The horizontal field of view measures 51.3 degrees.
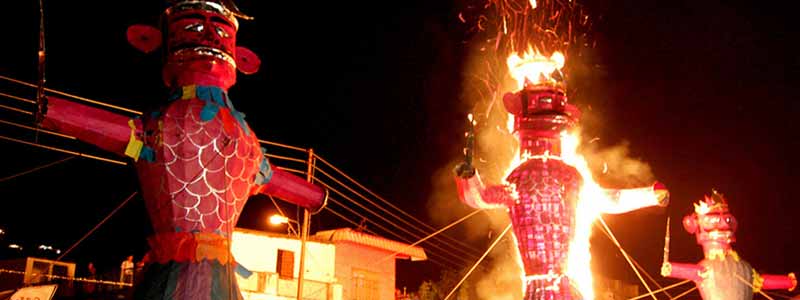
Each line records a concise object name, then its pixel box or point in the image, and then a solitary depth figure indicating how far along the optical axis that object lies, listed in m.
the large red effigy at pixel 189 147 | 5.86
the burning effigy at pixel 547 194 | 7.93
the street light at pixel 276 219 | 15.51
